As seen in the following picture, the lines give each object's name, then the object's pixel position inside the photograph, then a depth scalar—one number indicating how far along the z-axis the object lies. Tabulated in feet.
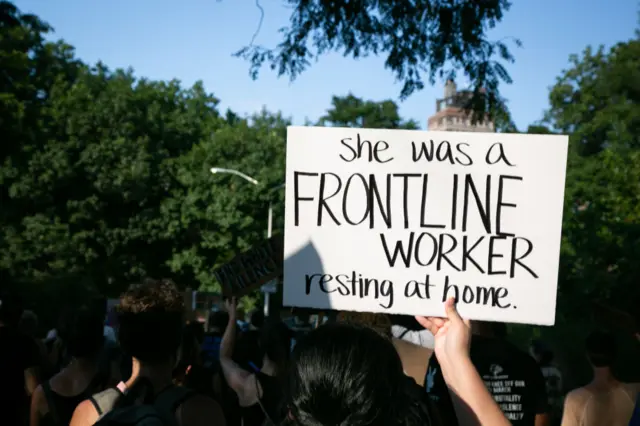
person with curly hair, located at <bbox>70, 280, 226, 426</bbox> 10.12
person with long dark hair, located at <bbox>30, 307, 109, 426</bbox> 13.07
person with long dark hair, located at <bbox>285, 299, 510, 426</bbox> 6.04
